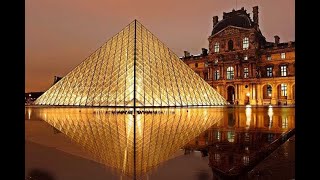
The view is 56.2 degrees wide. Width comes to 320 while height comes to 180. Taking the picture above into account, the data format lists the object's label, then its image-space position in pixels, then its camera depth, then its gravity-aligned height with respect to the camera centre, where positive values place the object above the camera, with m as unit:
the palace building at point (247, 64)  47.69 +5.08
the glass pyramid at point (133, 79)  24.59 +1.37
